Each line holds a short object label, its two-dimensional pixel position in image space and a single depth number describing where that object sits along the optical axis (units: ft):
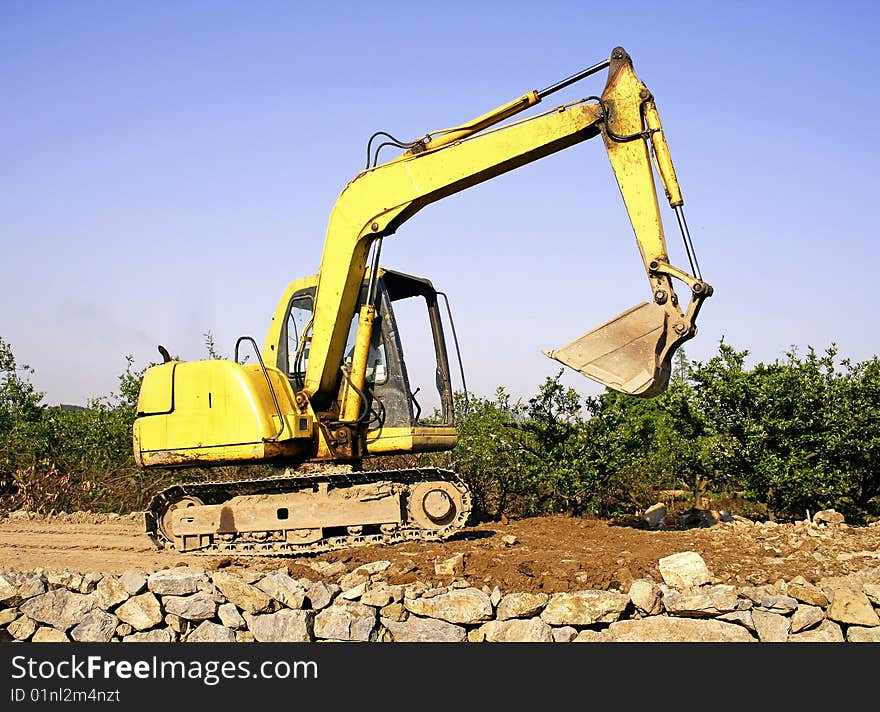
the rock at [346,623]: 21.94
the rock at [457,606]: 22.15
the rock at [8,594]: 22.97
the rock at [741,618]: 20.99
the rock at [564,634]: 21.30
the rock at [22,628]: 22.59
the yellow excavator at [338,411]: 29.25
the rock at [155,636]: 22.70
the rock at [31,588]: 23.12
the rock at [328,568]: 26.29
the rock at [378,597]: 23.06
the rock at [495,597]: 22.36
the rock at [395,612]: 22.67
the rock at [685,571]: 22.52
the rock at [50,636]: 22.53
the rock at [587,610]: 21.57
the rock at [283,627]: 22.08
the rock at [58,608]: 22.76
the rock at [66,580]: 23.72
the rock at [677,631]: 20.80
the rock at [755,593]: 21.49
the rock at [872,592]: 21.68
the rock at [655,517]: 35.94
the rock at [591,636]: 21.40
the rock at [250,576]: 23.70
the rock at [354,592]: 23.30
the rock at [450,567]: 24.82
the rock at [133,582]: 23.32
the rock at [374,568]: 25.11
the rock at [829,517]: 33.99
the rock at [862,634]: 20.45
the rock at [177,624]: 22.86
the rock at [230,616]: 22.84
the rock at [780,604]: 21.09
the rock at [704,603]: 21.22
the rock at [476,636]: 21.93
